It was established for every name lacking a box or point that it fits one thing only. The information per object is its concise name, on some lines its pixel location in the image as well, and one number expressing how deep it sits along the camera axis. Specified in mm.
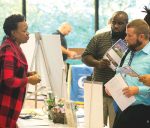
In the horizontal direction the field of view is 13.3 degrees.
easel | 6144
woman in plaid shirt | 4417
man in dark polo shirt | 5754
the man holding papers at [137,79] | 4325
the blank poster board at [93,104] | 4313
